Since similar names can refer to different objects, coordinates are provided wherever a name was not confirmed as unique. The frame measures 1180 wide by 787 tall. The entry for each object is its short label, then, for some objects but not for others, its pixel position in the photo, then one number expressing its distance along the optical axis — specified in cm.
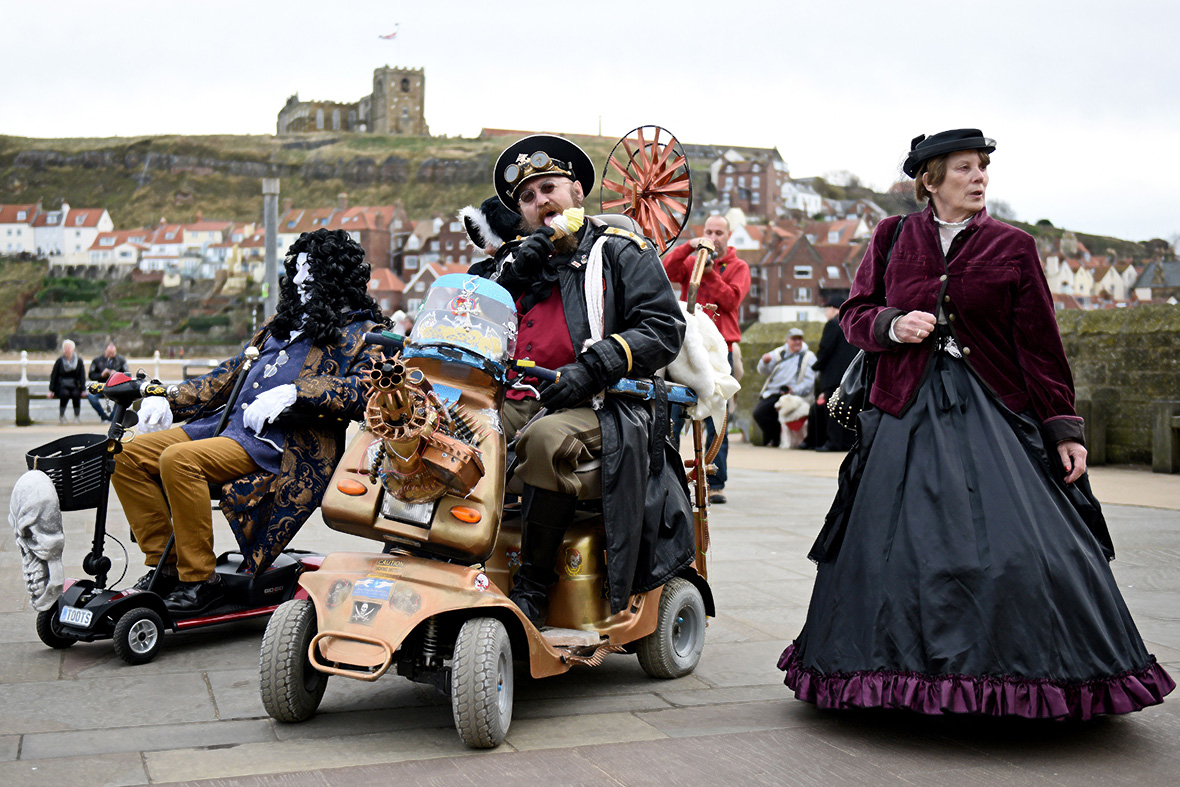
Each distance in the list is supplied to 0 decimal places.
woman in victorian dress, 322
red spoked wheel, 491
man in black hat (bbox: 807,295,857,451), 1309
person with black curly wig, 456
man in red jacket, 738
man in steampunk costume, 363
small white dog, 1476
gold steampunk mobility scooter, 321
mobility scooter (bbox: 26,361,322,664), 428
